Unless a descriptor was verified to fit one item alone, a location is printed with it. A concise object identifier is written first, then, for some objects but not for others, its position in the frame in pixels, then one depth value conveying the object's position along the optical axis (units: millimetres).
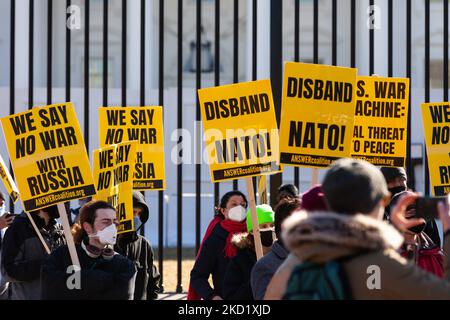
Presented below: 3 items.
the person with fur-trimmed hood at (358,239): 2988
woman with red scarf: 6496
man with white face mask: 5258
